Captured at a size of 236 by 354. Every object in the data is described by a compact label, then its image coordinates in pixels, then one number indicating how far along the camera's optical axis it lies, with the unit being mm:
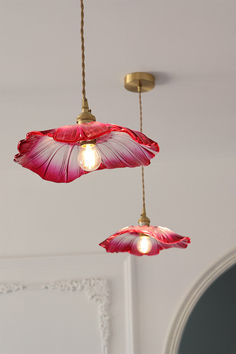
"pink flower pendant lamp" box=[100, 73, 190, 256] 2465
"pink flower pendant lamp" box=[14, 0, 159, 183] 1722
